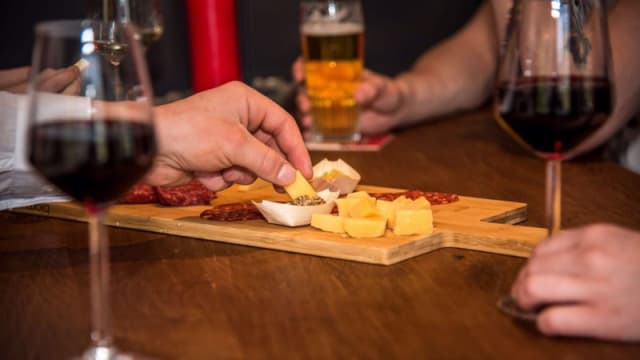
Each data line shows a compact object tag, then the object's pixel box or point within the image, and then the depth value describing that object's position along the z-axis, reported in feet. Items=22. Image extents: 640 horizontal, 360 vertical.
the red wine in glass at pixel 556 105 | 3.75
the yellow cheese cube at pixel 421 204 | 5.02
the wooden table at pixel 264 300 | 3.57
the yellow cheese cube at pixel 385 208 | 4.95
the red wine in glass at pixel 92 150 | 3.20
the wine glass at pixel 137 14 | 6.59
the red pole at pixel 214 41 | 9.12
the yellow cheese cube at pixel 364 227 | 4.79
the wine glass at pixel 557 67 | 3.73
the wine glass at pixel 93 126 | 3.21
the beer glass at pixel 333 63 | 7.67
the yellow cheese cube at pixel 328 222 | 4.90
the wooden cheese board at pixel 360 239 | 4.67
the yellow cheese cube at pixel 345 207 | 4.95
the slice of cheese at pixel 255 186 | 6.08
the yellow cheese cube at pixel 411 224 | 4.84
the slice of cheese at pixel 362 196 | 4.97
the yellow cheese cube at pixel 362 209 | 4.91
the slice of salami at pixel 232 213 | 5.25
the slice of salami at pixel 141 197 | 5.65
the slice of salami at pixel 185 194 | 5.55
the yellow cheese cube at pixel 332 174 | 5.87
